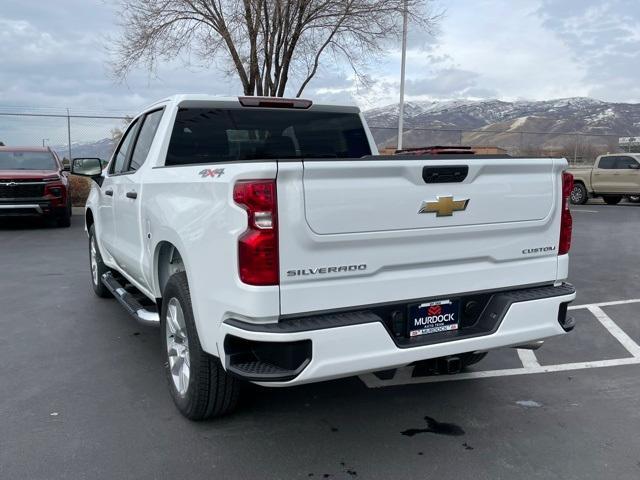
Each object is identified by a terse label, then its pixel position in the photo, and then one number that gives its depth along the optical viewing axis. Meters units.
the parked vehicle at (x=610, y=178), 19.08
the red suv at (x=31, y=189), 11.80
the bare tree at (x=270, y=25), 14.98
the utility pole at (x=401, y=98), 18.65
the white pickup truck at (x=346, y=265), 2.70
